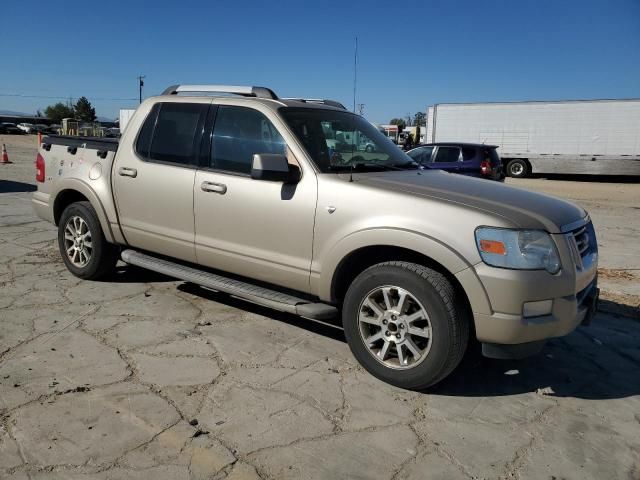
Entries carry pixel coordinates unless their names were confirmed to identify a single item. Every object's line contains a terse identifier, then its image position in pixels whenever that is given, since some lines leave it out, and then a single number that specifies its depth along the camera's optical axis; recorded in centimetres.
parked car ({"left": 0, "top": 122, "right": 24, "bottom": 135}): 6276
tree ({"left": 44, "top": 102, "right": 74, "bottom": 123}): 11256
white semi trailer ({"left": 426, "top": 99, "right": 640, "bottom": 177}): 2352
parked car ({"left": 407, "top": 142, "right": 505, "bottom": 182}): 1323
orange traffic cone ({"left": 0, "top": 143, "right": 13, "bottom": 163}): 1943
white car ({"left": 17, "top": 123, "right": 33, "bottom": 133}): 6866
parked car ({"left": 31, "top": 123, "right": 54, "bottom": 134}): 6401
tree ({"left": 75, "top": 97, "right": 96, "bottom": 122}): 10469
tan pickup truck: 319
